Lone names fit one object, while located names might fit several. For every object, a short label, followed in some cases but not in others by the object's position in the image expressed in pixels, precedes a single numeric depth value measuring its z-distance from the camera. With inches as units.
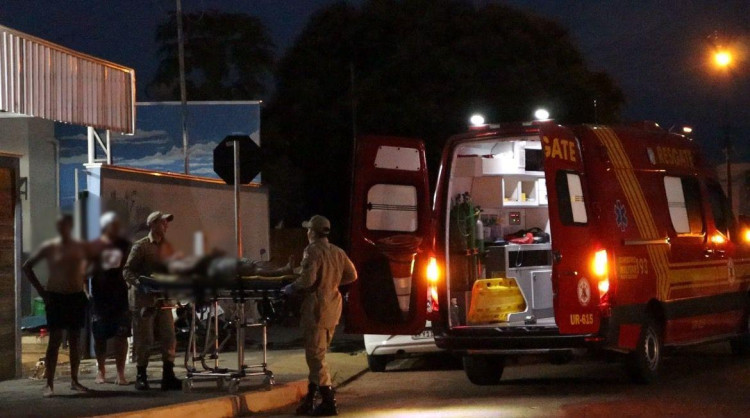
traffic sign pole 451.2
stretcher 405.5
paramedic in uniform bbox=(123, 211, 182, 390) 440.1
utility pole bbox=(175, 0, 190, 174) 874.8
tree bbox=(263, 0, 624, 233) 1284.4
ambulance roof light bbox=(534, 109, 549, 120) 466.4
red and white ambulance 440.5
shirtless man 424.2
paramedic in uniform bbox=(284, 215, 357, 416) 404.2
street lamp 1053.2
